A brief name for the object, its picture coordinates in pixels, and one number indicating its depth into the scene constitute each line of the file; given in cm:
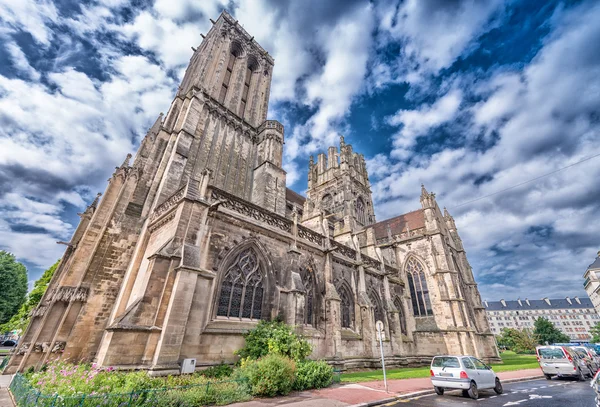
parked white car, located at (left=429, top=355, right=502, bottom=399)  799
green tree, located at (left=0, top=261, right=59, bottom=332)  2131
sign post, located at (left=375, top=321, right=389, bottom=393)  935
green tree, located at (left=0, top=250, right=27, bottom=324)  2488
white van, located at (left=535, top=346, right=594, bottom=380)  1221
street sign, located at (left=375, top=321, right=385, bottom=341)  935
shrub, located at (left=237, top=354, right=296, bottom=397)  709
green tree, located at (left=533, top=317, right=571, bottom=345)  4797
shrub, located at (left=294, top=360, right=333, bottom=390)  830
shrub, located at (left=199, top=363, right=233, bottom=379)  809
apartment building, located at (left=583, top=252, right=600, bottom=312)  6825
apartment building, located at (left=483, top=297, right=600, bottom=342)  9413
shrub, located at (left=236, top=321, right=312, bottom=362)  898
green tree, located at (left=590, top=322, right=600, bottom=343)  5956
